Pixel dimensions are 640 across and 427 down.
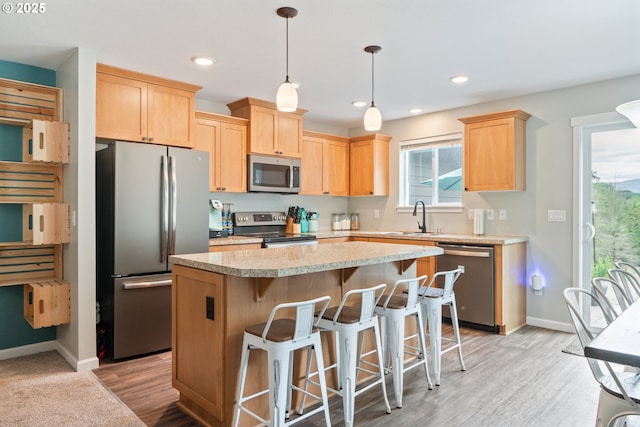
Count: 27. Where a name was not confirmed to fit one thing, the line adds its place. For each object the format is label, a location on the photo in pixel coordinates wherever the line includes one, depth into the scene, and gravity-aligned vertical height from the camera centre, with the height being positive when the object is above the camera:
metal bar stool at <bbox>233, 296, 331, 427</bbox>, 1.95 -0.64
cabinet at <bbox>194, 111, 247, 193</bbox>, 4.37 +0.73
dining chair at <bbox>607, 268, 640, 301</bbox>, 2.48 -0.40
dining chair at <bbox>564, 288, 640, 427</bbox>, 1.54 -0.69
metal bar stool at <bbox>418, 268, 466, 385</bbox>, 2.88 -0.65
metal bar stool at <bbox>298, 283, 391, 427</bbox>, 2.22 -0.64
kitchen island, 2.18 -0.49
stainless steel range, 4.54 -0.17
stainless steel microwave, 4.73 +0.49
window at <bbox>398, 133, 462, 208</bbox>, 5.18 +0.57
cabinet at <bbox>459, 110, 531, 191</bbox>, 4.35 +0.69
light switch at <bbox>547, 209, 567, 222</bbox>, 4.24 +0.00
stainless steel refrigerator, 3.35 -0.18
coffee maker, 4.48 -0.04
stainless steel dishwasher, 4.12 -0.69
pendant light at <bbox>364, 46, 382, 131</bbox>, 3.08 +0.72
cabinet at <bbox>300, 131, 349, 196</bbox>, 5.54 +0.70
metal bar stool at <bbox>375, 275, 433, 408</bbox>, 2.54 -0.65
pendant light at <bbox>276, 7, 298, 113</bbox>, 2.62 +0.77
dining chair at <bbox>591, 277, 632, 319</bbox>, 2.19 -0.47
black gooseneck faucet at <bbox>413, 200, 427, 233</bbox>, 5.30 -0.09
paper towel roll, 4.73 -0.08
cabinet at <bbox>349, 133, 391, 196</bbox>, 5.72 +0.70
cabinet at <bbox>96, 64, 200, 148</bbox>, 3.51 +0.96
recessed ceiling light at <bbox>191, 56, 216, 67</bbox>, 3.42 +1.29
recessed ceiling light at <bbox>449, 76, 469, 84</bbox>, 3.91 +1.29
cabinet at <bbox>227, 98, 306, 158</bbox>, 4.69 +1.03
